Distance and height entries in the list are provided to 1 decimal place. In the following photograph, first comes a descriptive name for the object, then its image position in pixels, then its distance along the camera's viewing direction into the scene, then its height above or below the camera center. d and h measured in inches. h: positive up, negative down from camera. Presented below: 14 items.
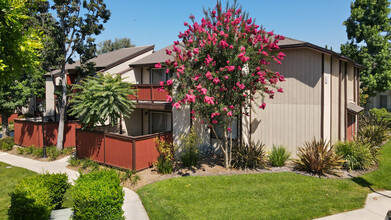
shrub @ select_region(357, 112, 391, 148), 634.2 -55.2
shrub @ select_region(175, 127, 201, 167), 464.1 -80.4
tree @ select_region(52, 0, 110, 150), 577.4 +190.9
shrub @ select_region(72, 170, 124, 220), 232.8 -86.7
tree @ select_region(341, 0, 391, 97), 839.1 +236.3
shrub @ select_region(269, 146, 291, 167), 454.4 -87.1
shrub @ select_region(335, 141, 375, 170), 436.1 -80.0
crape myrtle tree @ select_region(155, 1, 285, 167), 391.2 +74.5
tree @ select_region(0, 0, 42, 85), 201.4 +55.9
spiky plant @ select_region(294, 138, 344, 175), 405.4 -83.1
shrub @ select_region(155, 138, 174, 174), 437.7 -91.4
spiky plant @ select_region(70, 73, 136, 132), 485.7 +17.0
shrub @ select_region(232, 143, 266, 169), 445.7 -86.9
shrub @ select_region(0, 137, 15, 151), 679.7 -99.5
